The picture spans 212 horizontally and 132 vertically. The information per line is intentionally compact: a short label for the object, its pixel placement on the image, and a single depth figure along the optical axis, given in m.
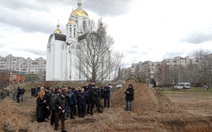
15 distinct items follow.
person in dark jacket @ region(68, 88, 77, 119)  7.88
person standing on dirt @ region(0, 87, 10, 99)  13.40
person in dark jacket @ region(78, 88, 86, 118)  8.08
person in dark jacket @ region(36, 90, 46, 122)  7.41
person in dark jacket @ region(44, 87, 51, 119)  7.70
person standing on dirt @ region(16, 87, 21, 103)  15.34
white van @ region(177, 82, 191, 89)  35.31
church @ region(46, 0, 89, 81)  36.06
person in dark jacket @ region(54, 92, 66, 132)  6.27
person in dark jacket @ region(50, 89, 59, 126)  6.55
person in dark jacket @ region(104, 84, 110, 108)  9.29
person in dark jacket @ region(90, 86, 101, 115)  8.40
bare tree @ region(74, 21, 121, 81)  18.25
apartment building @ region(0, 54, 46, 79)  91.19
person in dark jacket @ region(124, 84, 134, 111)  9.02
